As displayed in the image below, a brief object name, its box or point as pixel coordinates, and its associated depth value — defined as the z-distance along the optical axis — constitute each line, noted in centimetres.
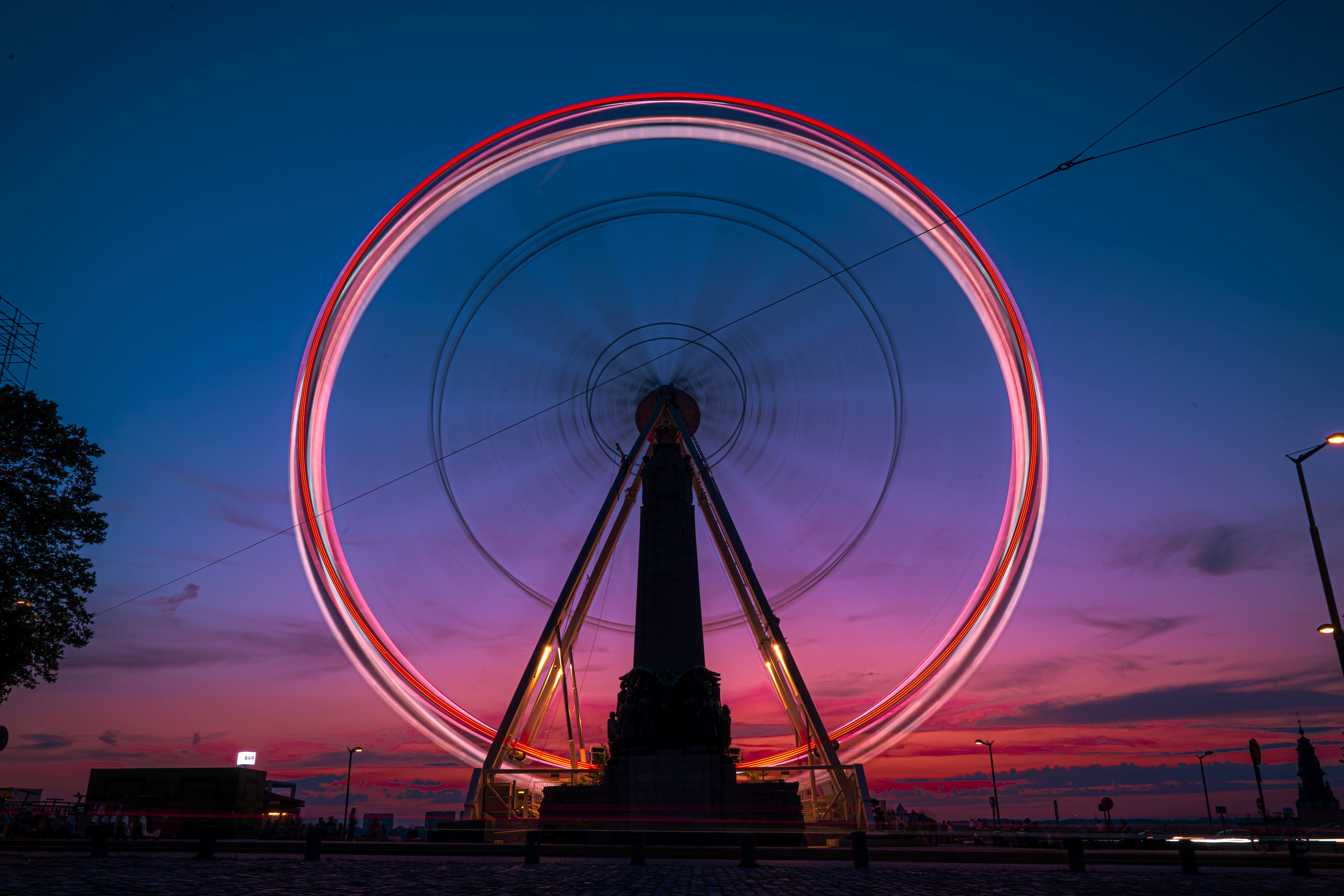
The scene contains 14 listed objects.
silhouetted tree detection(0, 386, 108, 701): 1730
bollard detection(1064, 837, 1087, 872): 1260
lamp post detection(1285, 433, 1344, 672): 1520
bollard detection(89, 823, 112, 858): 1409
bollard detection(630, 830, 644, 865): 1327
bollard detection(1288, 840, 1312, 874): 1236
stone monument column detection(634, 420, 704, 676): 2406
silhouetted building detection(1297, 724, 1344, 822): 8238
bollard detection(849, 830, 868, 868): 1320
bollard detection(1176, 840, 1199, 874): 1242
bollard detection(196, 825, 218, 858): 1378
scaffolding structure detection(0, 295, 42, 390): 1995
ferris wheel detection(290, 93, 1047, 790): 2134
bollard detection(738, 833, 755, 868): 1317
